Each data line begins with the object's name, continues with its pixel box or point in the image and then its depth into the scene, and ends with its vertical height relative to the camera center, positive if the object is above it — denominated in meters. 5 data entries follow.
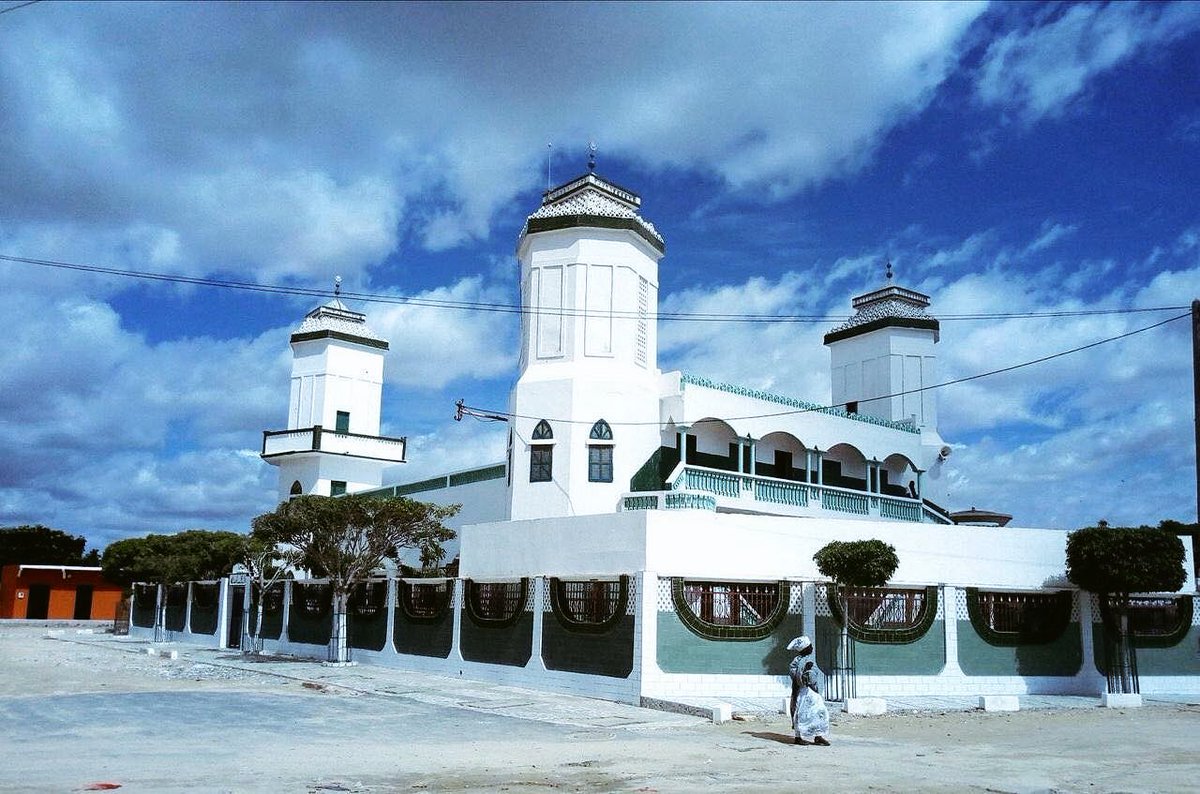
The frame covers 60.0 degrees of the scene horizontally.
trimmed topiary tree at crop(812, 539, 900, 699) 17.59 +0.07
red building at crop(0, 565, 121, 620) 54.66 -2.40
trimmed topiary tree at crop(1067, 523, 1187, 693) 18.67 +0.16
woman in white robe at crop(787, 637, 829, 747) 12.20 -1.62
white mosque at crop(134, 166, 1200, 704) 17.47 +0.49
